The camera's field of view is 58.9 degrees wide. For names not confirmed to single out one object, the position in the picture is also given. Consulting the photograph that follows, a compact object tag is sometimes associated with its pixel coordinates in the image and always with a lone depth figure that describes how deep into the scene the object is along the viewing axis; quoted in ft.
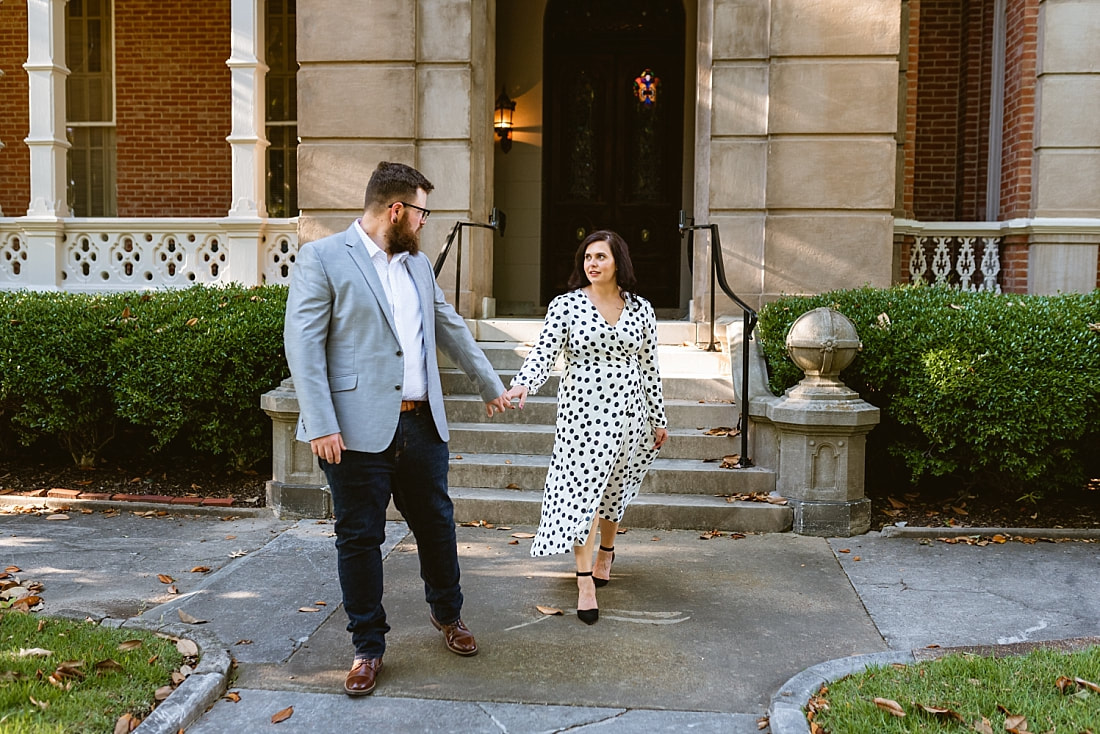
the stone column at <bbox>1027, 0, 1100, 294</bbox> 32.91
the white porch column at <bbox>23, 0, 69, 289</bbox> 36.58
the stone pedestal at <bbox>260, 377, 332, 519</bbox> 23.16
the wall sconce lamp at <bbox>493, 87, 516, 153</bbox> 40.11
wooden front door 40.52
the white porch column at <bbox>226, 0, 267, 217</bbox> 34.50
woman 16.46
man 13.11
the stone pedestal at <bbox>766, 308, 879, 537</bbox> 21.72
